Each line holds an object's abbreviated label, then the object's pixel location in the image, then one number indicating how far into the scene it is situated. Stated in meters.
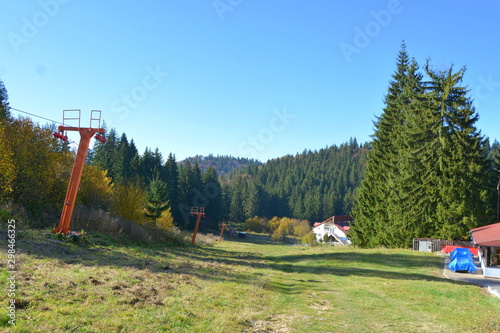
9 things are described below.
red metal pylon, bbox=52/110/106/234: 19.64
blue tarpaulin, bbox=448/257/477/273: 20.62
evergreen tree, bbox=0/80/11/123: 56.46
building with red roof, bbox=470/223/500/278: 18.83
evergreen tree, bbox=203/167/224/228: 99.06
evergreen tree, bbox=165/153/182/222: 81.96
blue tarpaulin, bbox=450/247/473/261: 21.48
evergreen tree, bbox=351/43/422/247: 36.09
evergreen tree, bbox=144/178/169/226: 52.41
